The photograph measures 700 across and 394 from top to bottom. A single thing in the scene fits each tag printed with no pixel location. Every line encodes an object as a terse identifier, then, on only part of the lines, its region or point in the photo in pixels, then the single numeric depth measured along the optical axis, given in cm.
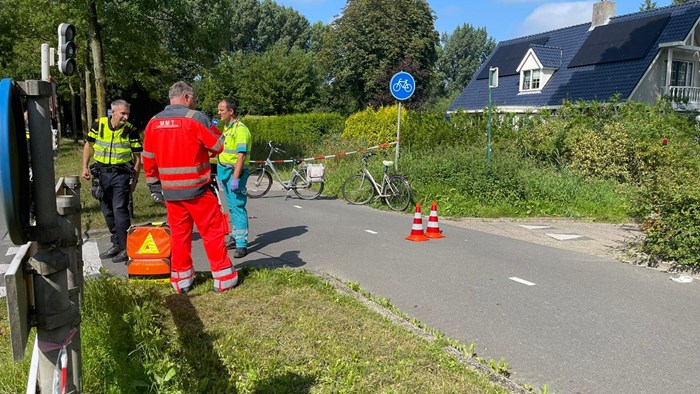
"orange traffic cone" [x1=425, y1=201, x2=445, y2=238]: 907
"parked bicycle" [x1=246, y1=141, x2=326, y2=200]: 1368
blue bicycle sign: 1315
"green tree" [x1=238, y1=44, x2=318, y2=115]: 4834
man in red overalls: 532
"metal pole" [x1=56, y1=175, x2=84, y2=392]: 229
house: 2481
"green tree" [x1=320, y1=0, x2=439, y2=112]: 4391
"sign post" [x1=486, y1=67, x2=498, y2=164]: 1242
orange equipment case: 575
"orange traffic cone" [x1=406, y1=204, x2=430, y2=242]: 882
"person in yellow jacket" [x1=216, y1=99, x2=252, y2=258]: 720
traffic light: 790
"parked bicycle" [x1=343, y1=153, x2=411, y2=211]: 1204
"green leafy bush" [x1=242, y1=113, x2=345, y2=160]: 2562
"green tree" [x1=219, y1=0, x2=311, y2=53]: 6750
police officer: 711
